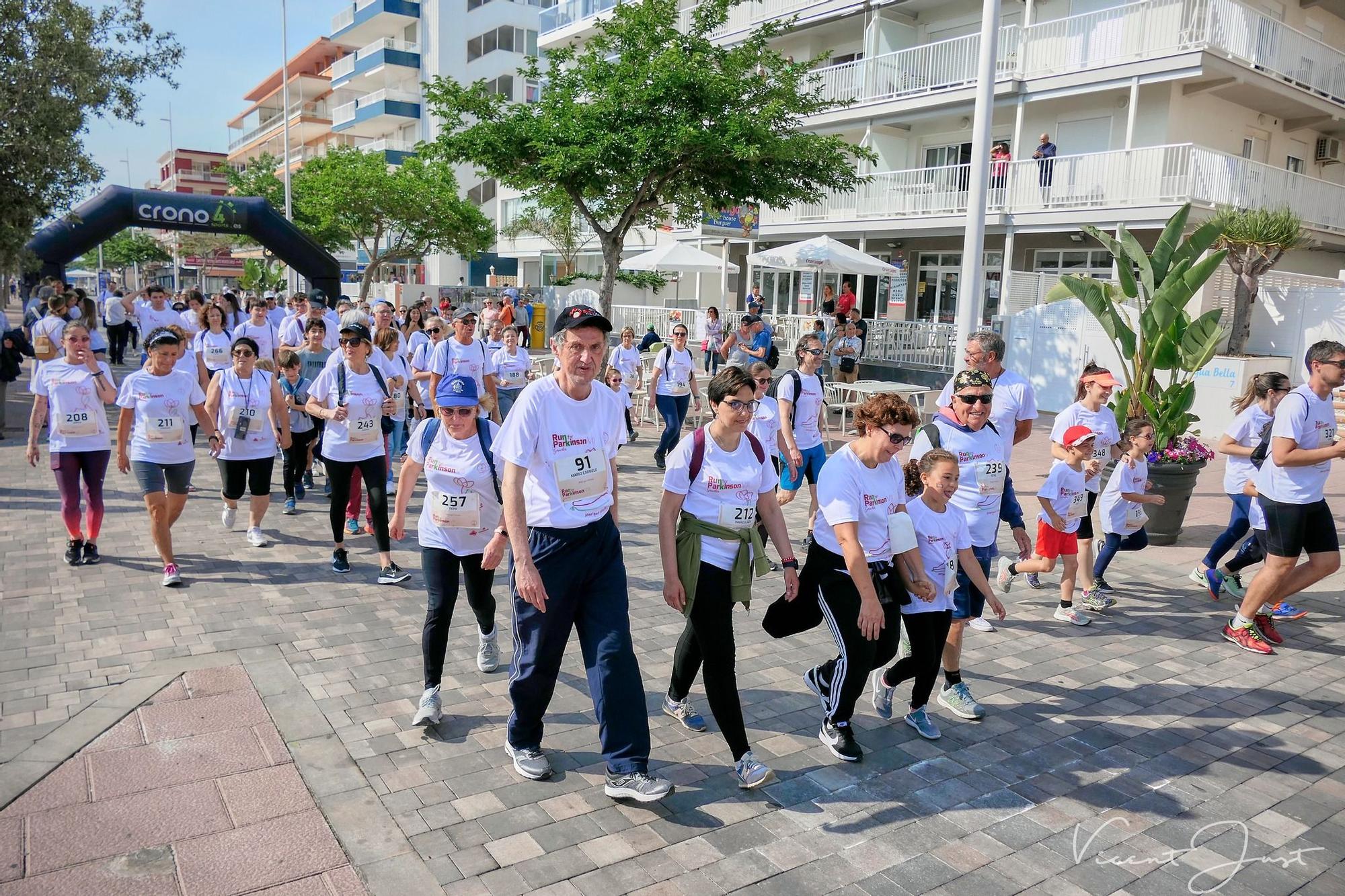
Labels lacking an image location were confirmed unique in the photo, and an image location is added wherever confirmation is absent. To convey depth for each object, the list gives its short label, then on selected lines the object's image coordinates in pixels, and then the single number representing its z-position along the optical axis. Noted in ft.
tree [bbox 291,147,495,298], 101.65
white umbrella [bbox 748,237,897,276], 61.67
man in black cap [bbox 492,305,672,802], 12.32
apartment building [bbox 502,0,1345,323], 60.18
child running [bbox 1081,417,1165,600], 21.91
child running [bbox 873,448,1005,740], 14.48
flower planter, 27.86
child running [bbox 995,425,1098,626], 20.56
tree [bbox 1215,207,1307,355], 48.47
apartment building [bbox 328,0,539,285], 153.17
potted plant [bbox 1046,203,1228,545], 28.02
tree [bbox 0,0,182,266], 35.14
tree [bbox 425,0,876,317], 47.78
